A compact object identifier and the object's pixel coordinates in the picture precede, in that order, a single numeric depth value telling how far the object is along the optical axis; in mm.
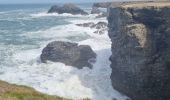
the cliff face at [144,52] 19948
